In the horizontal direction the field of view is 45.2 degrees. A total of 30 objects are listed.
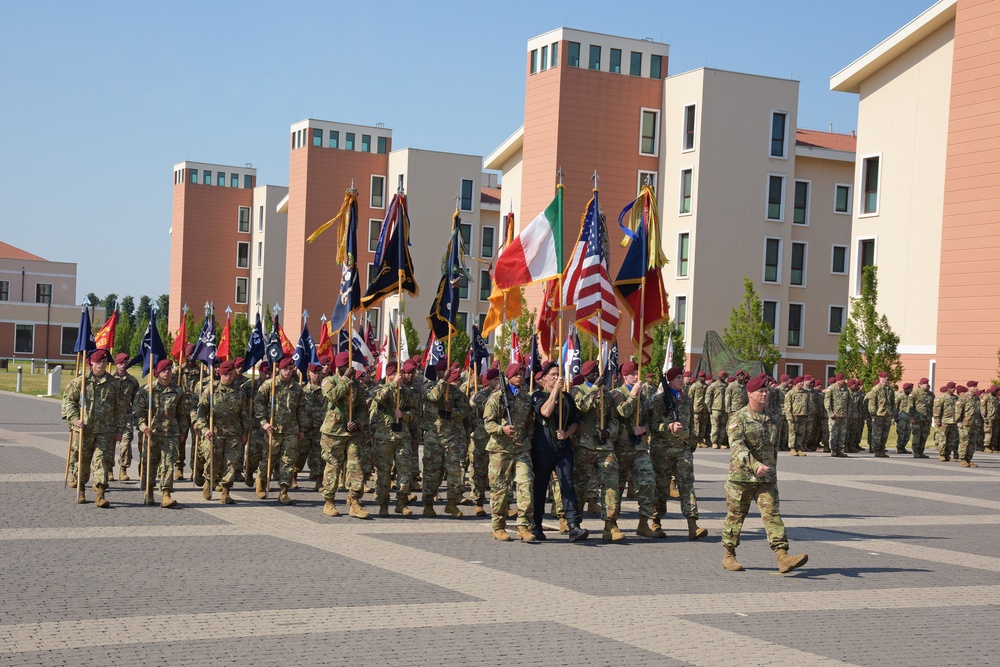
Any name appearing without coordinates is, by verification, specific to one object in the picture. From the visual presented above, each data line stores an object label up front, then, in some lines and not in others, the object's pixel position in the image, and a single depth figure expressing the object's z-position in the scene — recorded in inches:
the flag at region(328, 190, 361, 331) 687.7
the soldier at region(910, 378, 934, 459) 1203.9
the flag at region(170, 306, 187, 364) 715.3
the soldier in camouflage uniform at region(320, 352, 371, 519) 591.2
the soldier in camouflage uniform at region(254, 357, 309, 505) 649.0
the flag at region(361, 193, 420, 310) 692.7
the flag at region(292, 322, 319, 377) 716.7
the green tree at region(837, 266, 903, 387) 1504.7
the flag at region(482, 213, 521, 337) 668.1
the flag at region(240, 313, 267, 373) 715.4
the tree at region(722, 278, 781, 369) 1866.4
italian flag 622.5
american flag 607.5
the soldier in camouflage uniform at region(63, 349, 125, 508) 599.5
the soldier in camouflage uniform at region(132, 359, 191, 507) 600.1
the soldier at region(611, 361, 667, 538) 548.4
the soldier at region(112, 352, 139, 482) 615.5
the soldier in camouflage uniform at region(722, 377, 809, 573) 460.1
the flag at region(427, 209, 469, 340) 724.0
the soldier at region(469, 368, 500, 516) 620.8
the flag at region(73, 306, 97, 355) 636.1
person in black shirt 533.6
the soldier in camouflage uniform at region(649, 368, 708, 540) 550.6
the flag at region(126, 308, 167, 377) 658.2
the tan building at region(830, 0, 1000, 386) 1456.7
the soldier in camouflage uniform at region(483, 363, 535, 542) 530.3
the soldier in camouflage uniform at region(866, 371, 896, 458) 1172.5
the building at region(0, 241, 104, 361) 4264.3
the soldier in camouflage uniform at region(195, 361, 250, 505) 644.1
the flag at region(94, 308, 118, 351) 701.9
